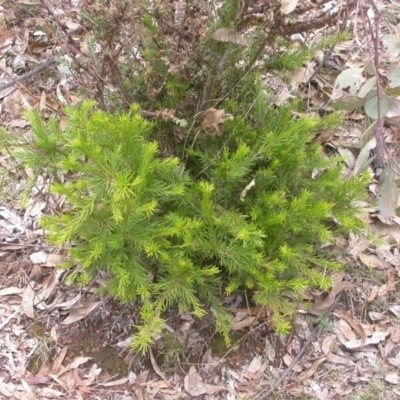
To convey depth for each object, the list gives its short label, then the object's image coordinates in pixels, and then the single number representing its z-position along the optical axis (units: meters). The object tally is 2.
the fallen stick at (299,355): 2.26
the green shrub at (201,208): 1.75
